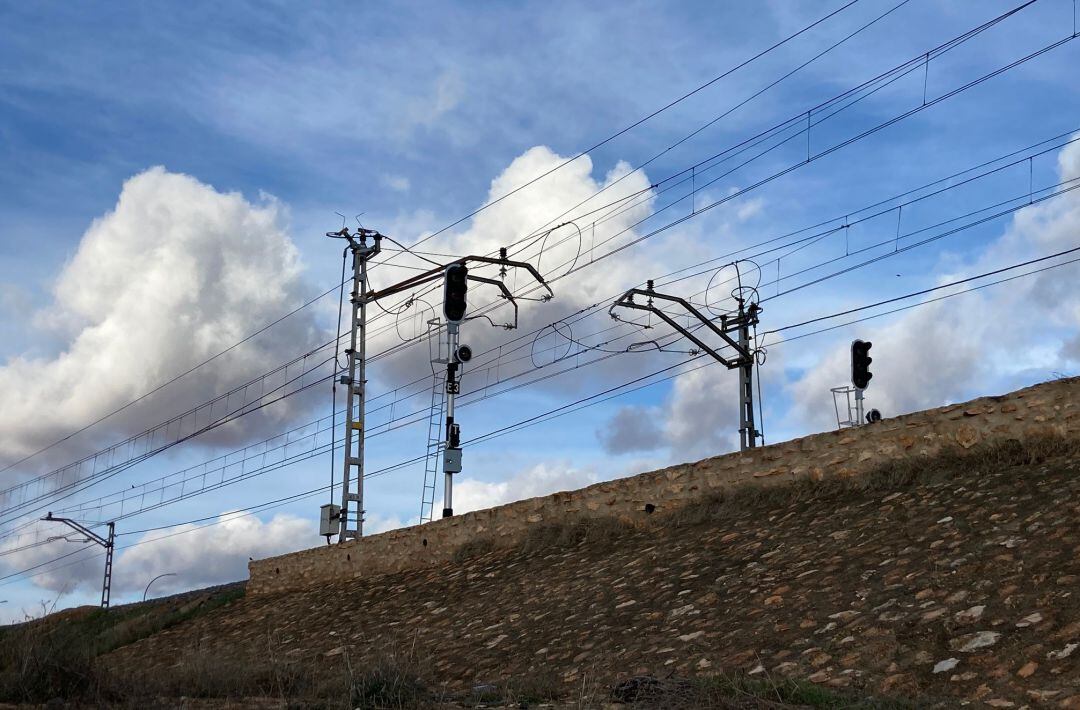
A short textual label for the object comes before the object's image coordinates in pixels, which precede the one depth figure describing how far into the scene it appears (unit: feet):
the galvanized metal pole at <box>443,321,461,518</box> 76.89
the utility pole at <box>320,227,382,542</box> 82.84
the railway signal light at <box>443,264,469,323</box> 75.36
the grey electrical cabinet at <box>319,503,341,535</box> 82.12
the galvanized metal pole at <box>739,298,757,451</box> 91.81
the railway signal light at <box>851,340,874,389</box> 86.63
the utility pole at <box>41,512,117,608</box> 164.76
